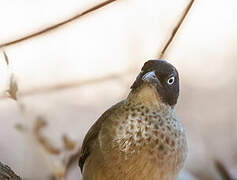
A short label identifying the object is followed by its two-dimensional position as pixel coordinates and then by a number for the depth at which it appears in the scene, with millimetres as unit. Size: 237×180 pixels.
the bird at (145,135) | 4250
